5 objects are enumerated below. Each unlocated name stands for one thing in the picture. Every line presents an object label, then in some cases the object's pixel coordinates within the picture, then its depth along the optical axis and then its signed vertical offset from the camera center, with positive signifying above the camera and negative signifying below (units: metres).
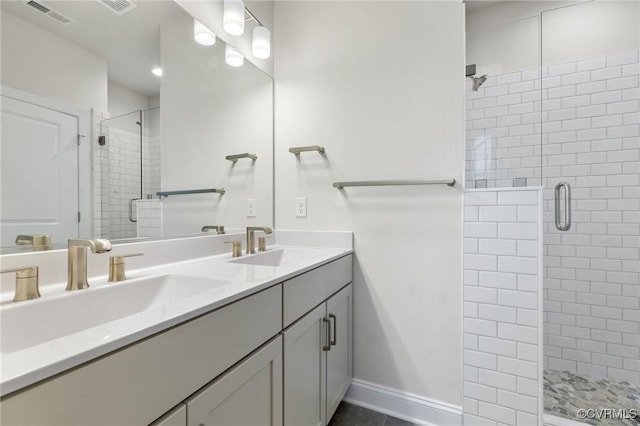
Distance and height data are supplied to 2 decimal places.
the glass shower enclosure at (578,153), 1.56 +0.32
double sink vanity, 0.46 -0.28
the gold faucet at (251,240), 1.57 -0.15
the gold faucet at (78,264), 0.81 -0.15
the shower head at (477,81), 1.54 +0.69
